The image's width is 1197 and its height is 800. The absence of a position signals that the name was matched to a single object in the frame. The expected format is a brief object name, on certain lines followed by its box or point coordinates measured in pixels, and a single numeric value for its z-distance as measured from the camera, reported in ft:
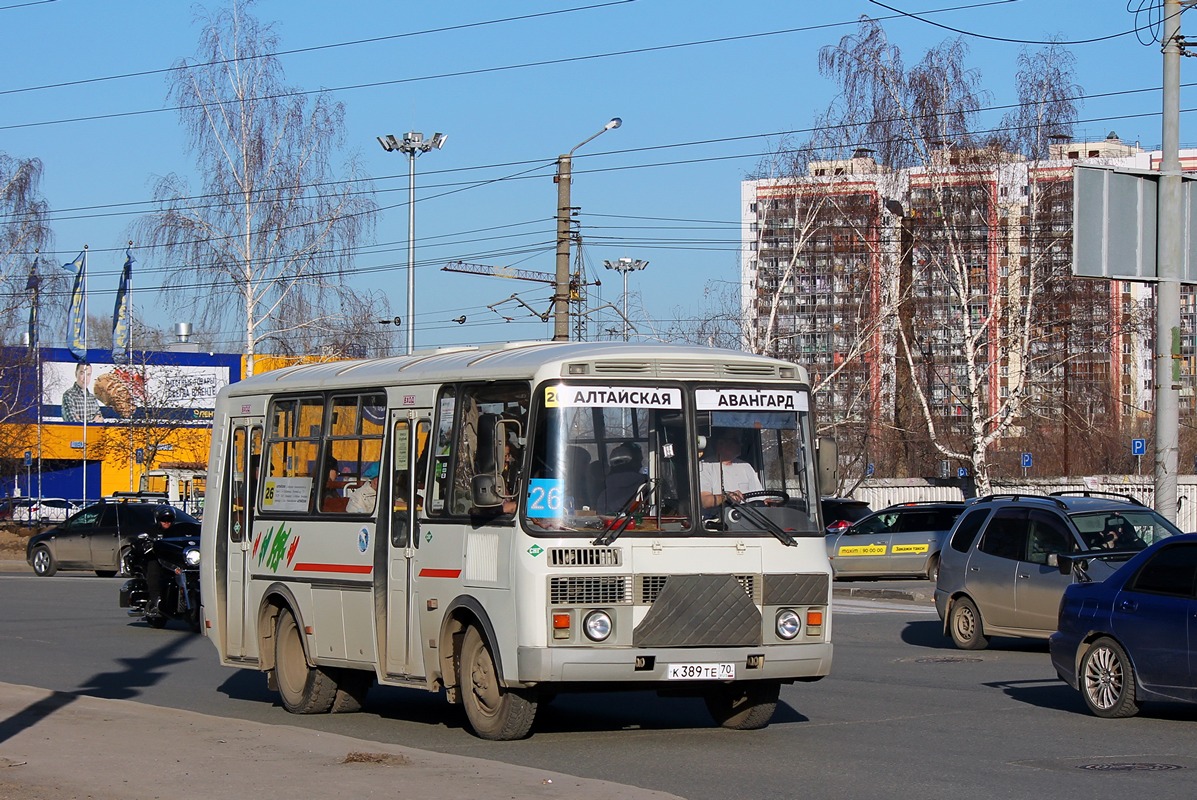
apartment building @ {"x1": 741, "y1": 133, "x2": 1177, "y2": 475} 153.69
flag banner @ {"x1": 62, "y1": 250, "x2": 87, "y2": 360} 208.64
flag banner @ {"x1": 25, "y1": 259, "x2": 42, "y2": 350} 191.11
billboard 237.04
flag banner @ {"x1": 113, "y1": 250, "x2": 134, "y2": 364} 208.54
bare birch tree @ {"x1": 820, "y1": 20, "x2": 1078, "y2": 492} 151.64
